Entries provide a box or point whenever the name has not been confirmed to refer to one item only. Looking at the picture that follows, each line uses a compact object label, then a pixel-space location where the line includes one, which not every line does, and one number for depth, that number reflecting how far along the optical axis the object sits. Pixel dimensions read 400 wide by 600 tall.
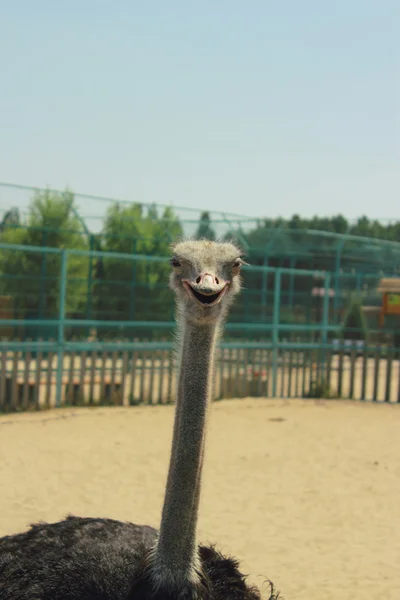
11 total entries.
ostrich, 2.66
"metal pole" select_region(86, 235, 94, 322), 16.81
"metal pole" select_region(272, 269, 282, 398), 12.95
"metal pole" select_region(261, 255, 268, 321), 18.71
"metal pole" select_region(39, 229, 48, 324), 16.44
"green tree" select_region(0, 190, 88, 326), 16.80
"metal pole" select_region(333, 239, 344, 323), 19.89
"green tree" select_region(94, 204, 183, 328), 17.94
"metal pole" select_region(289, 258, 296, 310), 19.32
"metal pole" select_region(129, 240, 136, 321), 17.77
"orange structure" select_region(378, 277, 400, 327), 17.47
